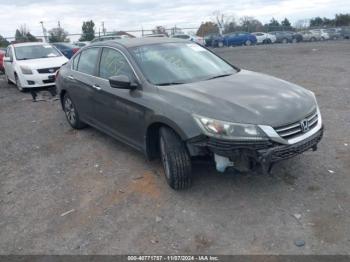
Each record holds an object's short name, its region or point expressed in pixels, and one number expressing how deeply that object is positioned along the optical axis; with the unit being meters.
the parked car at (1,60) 16.12
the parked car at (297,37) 40.50
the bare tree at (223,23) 48.03
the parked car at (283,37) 40.41
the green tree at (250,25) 49.00
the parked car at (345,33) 40.91
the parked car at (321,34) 40.55
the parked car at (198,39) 34.14
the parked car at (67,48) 20.44
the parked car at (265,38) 40.62
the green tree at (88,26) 53.39
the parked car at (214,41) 37.98
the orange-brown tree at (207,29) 43.03
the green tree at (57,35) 42.41
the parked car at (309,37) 40.62
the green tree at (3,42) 34.82
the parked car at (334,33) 40.97
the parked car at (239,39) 38.41
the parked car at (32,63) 10.68
